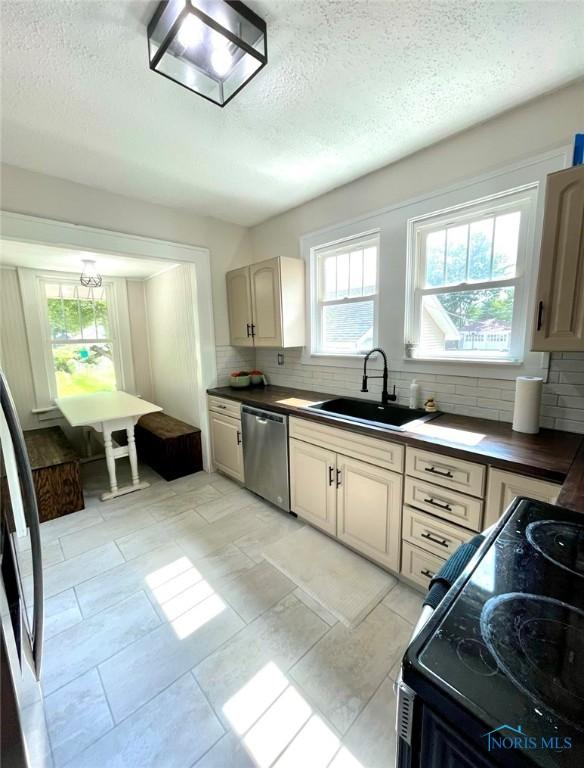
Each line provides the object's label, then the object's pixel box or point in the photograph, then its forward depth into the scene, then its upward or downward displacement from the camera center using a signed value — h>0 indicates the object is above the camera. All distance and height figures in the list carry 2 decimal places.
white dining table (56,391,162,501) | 2.84 -0.69
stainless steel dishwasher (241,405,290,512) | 2.55 -0.99
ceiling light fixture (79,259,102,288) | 3.14 +0.66
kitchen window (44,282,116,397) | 3.71 +0.02
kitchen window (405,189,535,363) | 1.90 +0.34
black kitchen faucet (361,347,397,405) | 2.40 -0.35
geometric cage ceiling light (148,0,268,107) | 1.17 +1.17
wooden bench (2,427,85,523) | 2.57 -1.16
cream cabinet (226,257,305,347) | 2.89 +0.33
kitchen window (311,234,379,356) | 2.62 +0.35
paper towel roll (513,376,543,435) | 1.69 -0.38
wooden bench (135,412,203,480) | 3.27 -1.15
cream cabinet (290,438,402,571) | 1.89 -1.08
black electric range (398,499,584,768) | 0.45 -0.55
